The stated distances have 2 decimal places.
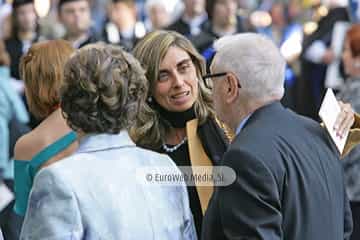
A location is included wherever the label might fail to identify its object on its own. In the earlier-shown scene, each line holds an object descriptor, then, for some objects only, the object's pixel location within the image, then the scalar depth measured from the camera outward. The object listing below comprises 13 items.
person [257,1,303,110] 12.05
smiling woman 5.35
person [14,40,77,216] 5.35
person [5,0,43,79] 11.45
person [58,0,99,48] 10.70
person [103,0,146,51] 12.60
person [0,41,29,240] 8.10
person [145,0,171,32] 13.71
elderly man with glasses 3.97
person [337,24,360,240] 6.54
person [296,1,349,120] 12.53
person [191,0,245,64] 11.66
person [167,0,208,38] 11.85
